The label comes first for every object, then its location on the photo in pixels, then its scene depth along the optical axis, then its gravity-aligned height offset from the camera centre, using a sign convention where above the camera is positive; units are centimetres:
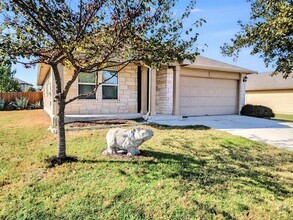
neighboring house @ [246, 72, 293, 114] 2259 +69
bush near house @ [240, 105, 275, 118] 1445 -84
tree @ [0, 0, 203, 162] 389 +127
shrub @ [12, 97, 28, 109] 1945 -59
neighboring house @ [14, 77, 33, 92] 5791 +356
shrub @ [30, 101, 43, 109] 2077 -81
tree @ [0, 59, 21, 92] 2949 +172
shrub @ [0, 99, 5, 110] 1884 -66
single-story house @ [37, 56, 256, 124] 1048 +37
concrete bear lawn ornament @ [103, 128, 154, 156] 517 -102
